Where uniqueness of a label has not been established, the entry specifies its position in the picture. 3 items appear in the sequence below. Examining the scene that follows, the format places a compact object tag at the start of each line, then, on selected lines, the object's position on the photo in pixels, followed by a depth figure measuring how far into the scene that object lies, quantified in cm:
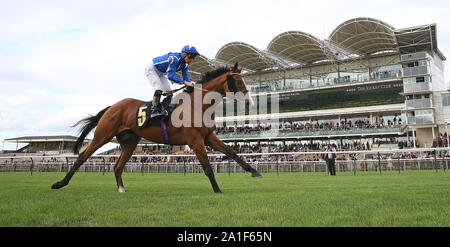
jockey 565
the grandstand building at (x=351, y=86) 3588
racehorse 541
